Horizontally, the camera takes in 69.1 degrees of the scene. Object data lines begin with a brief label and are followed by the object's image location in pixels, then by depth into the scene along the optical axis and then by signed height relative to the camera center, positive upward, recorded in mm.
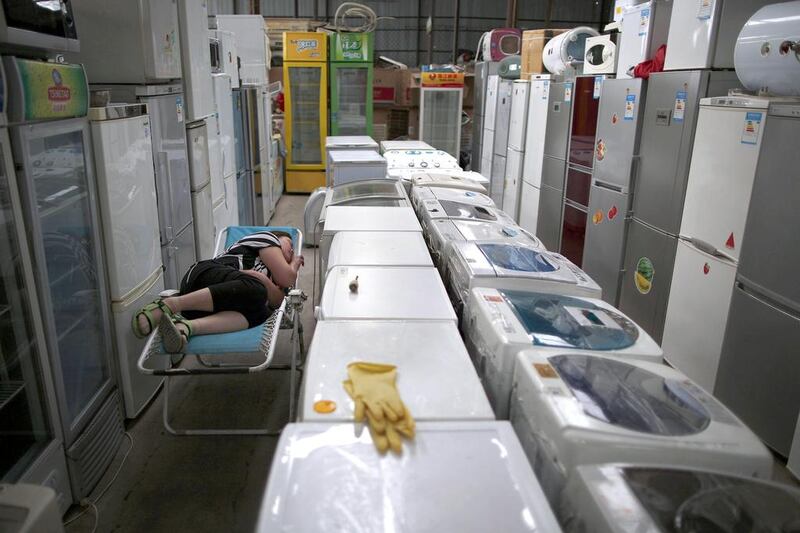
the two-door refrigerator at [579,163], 4980 -485
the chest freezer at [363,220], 3189 -660
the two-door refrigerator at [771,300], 2602 -864
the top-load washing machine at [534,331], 1848 -738
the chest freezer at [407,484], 1195 -815
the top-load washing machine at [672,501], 1191 -808
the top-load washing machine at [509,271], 2348 -672
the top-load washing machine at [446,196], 3912 -617
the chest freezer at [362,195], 4008 -646
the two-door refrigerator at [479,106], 8344 -25
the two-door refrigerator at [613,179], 4086 -513
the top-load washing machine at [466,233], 2977 -654
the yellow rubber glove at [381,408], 1421 -755
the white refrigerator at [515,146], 6477 -452
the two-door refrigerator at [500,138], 7200 -412
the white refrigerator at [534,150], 5957 -461
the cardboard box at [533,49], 6355 +615
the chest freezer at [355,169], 4875 -548
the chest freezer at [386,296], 2088 -721
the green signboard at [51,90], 1965 +13
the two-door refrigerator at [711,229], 2963 -635
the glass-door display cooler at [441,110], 8570 -100
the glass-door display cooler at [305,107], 8289 -98
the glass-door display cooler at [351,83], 8359 +263
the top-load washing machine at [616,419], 1382 -768
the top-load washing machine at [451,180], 4484 -598
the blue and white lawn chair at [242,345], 2666 -1125
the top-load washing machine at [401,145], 6617 -484
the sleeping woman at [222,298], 2801 -1003
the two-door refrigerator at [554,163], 5445 -537
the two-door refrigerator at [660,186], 3467 -484
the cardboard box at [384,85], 10609 +300
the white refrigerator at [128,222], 2637 -602
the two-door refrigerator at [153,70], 3160 +138
